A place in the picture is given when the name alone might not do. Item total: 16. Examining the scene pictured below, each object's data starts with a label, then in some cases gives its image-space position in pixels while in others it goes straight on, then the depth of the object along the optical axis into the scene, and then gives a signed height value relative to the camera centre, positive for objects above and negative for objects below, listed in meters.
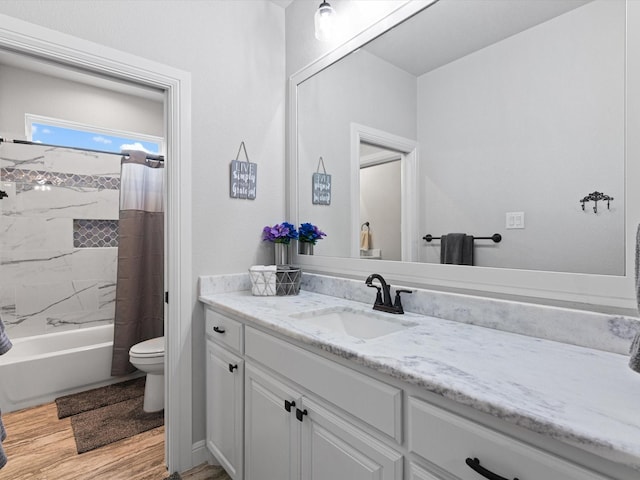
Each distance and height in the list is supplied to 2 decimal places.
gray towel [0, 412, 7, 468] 1.05 -0.67
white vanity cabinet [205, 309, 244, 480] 1.50 -0.72
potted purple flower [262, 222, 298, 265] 2.00 +0.01
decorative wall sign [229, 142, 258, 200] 1.96 +0.35
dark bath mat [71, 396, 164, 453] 1.99 -1.17
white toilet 2.25 -0.86
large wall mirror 0.99 +0.35
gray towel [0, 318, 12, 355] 1.10 -0.34
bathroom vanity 0.60 -0.37
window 3.00 +1.00
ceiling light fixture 1.72 +1.10
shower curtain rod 2.74 +0.79
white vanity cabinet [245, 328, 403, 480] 0.91 -0.59
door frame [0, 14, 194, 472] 1.76 -0.12
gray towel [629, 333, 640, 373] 0.62 -0.22
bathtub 2.31 -0.93
